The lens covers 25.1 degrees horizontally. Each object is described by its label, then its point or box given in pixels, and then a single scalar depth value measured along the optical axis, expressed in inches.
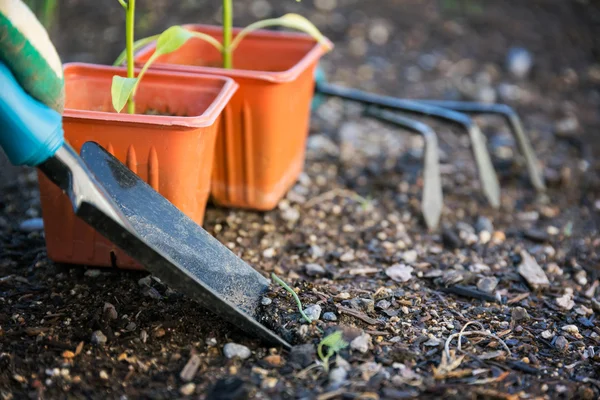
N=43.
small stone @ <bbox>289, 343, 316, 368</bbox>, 26.1
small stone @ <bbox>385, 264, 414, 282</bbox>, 29.2
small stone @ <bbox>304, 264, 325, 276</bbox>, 29.4
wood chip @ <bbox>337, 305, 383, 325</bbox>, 27.2
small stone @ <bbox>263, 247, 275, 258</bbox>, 29.9
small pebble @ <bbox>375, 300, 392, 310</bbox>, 27.8
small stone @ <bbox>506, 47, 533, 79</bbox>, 41.6
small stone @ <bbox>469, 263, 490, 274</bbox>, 30.0
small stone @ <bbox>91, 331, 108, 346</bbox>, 26.5
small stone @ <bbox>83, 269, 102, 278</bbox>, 28.4
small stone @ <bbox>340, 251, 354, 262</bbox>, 30.1
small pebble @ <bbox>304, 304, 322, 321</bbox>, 27.0
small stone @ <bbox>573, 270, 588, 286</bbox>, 30.0
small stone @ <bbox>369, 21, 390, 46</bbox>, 43.3
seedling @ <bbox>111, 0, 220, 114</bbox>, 27.1
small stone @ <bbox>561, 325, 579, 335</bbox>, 27.8
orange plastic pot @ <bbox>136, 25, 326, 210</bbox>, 29.6
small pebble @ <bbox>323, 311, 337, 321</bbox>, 27.1
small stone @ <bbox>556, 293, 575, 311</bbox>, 28.7
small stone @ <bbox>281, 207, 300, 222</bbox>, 31.5
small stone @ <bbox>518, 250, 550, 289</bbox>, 29.5
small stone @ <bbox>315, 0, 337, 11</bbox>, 44.5
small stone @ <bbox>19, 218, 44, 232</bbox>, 30.4
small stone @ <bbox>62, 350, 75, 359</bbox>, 26.1
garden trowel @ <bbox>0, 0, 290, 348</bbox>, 25.0
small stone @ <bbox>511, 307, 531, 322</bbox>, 28.0
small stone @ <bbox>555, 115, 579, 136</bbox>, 37.6
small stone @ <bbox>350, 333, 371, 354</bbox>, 26.4
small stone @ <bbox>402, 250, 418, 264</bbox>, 30.2
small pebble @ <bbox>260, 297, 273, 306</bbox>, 27.3
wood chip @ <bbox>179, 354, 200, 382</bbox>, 25.7
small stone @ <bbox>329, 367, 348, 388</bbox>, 25.6
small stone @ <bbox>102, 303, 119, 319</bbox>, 27.1
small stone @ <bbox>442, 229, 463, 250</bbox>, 31.3
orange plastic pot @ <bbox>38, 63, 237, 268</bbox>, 27.2
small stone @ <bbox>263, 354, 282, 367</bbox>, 26.1
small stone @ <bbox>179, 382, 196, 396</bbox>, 25.4
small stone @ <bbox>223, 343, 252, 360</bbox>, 26.3
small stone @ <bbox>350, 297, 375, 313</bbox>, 27.6
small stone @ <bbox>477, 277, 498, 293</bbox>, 29.0
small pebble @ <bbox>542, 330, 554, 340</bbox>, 27.5
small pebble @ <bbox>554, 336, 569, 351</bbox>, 27.2
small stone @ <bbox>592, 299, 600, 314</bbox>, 28.8
